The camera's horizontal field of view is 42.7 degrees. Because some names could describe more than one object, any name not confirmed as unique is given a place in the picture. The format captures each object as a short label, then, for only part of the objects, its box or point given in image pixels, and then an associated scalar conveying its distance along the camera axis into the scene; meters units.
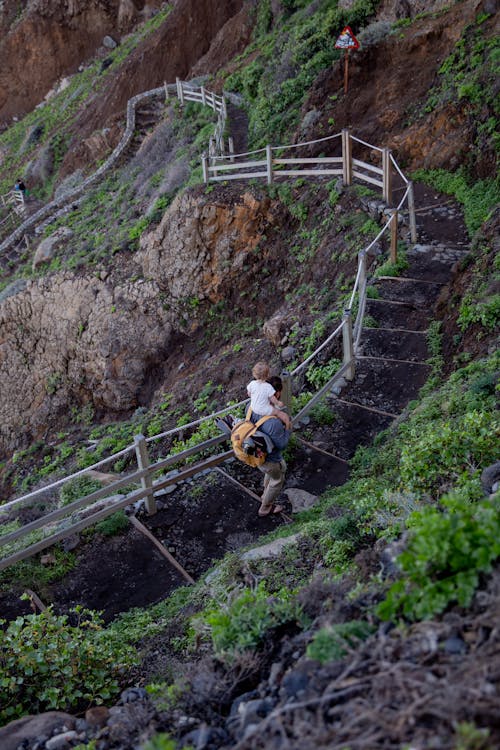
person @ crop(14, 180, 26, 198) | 28.36
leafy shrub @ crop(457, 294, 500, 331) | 8.49
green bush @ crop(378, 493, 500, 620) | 3.15
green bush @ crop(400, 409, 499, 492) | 5.25
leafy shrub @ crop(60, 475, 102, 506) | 8.15
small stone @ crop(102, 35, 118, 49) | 39.75
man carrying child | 6.64
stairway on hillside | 8.07
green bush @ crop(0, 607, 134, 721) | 4.61
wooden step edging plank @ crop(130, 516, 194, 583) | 6.59
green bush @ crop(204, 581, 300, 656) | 3.88
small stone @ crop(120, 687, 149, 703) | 4.36
